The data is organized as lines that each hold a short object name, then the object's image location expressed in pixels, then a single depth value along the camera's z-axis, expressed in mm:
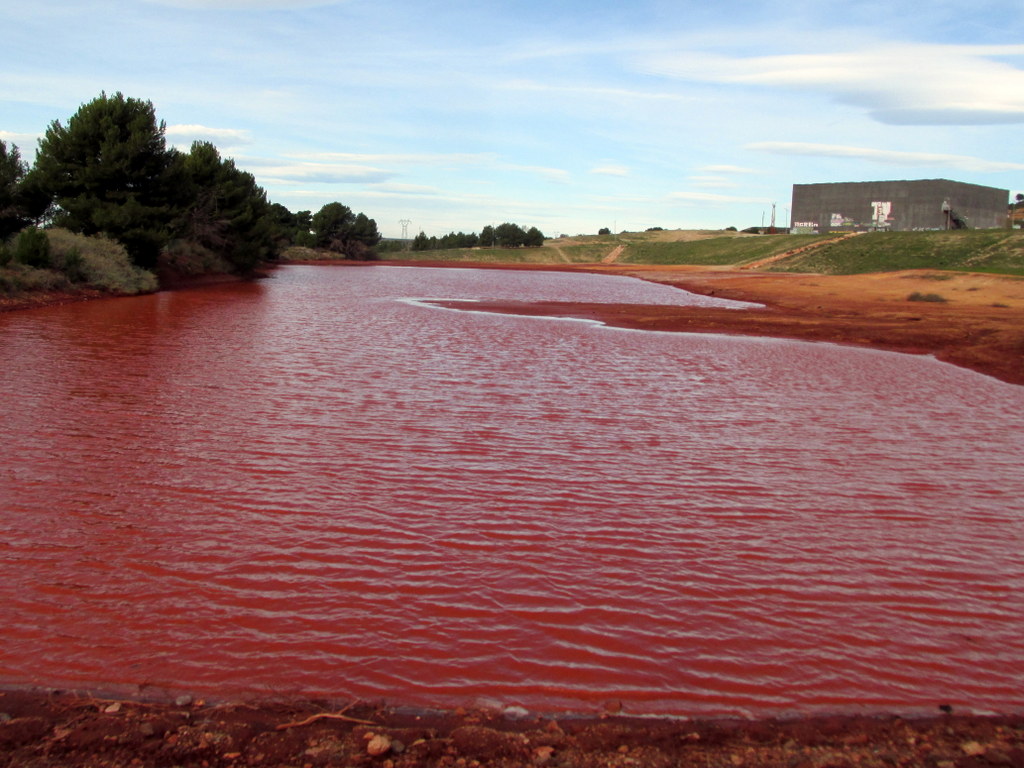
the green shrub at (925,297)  31125
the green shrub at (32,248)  25641
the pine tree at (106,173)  32281
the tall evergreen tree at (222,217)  44156
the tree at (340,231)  91750
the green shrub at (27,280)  23938
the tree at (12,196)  31109
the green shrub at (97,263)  27891
